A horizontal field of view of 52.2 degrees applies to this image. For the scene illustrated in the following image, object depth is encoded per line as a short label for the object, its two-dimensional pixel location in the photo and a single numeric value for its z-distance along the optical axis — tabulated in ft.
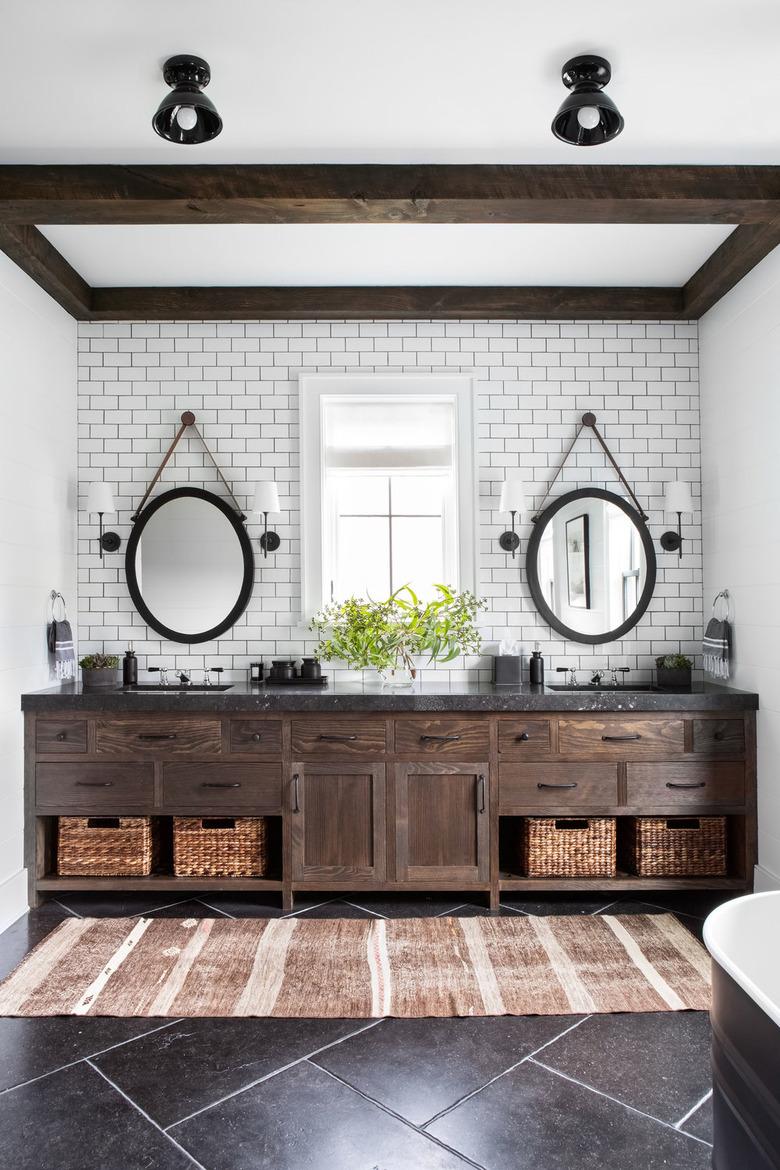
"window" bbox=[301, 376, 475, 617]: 14.42
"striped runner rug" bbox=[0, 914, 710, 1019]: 9.21
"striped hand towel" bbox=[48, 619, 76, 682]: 13.19
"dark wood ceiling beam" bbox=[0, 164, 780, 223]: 10.12
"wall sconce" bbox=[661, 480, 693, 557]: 13.93
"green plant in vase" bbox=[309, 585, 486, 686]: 13.24
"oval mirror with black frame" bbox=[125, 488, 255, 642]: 14.32
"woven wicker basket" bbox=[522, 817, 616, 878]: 12.23
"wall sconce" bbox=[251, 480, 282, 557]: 13.92
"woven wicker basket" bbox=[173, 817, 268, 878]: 12.31
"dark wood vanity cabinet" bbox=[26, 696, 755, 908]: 12.03
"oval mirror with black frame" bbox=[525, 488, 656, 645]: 14.29
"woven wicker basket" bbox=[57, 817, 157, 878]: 12.33
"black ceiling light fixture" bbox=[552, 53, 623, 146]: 8.20
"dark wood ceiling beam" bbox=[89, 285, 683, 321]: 13.94
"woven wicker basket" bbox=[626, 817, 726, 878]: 12.25
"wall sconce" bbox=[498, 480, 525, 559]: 13.92
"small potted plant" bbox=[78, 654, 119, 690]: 13.46
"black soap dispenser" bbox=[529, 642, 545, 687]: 13.56
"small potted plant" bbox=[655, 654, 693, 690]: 13.38
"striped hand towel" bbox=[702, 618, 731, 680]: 12.95
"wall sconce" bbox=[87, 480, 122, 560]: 13.87
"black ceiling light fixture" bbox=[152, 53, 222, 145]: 8.05
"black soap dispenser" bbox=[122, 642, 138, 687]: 13.85
